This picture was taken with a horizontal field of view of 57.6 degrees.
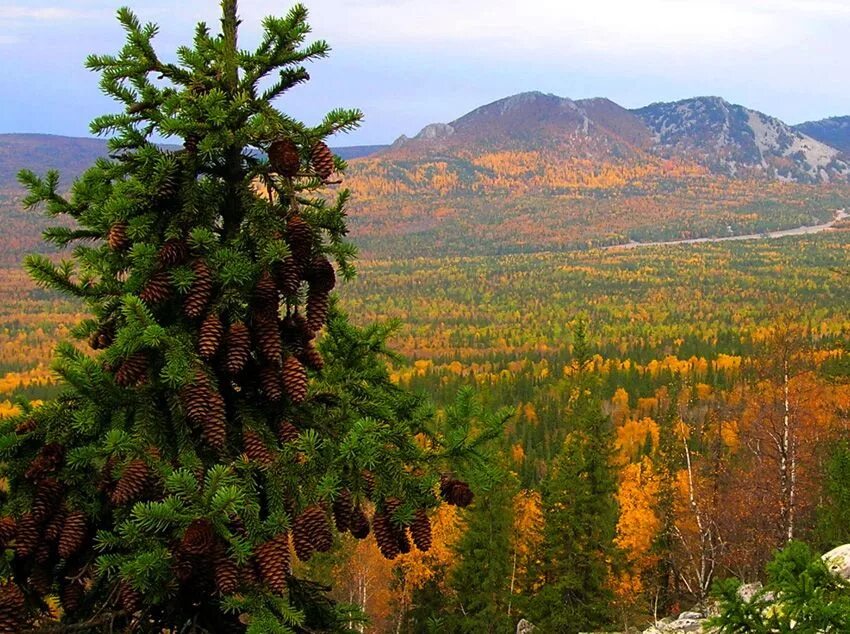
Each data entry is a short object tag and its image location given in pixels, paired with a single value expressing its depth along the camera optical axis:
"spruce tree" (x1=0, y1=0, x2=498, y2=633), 4.18
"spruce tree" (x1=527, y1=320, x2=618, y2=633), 28.20
